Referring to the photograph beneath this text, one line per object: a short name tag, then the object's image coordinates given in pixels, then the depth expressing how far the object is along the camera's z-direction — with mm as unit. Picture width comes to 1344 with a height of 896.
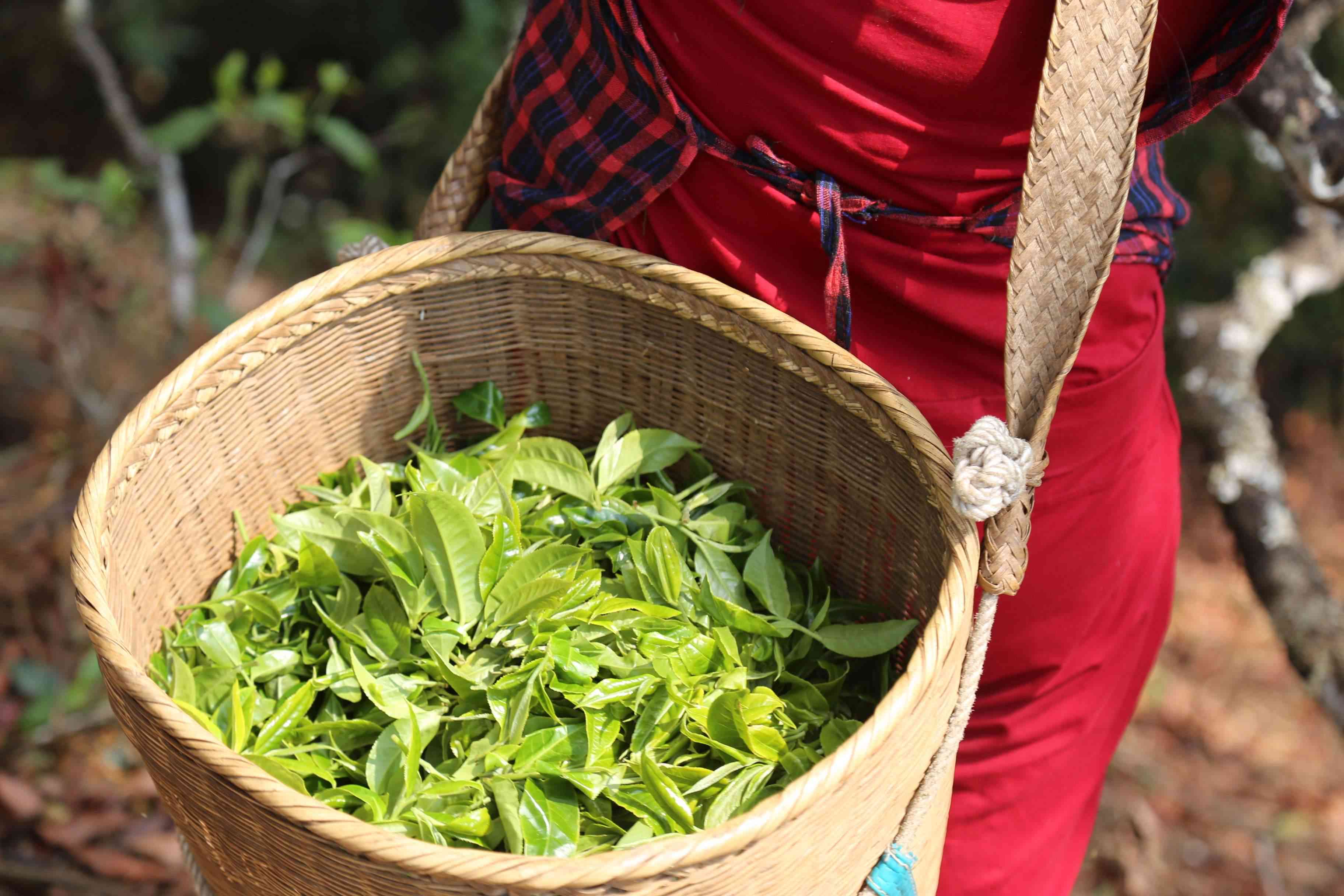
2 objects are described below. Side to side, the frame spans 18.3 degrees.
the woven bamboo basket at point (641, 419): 1831
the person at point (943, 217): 1949
